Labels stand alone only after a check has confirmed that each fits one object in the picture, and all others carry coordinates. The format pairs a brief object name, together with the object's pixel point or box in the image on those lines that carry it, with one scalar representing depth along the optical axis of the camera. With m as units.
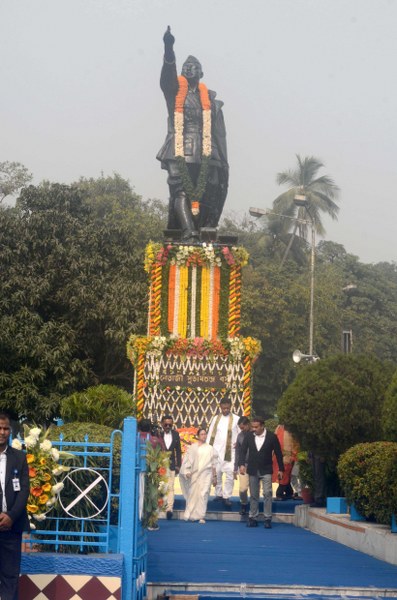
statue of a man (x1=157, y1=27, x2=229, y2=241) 25.98
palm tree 57.34
